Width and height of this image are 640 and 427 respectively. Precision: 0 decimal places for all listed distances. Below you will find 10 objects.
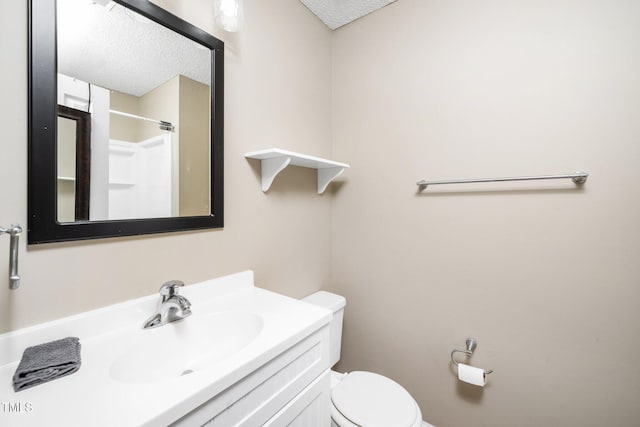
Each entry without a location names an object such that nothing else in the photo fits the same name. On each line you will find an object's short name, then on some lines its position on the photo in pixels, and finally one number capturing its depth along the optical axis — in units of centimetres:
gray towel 56
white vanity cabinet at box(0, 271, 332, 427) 52
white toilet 105
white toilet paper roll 122
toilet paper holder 131
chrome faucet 85
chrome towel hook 59
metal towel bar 108
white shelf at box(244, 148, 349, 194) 116
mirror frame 67
